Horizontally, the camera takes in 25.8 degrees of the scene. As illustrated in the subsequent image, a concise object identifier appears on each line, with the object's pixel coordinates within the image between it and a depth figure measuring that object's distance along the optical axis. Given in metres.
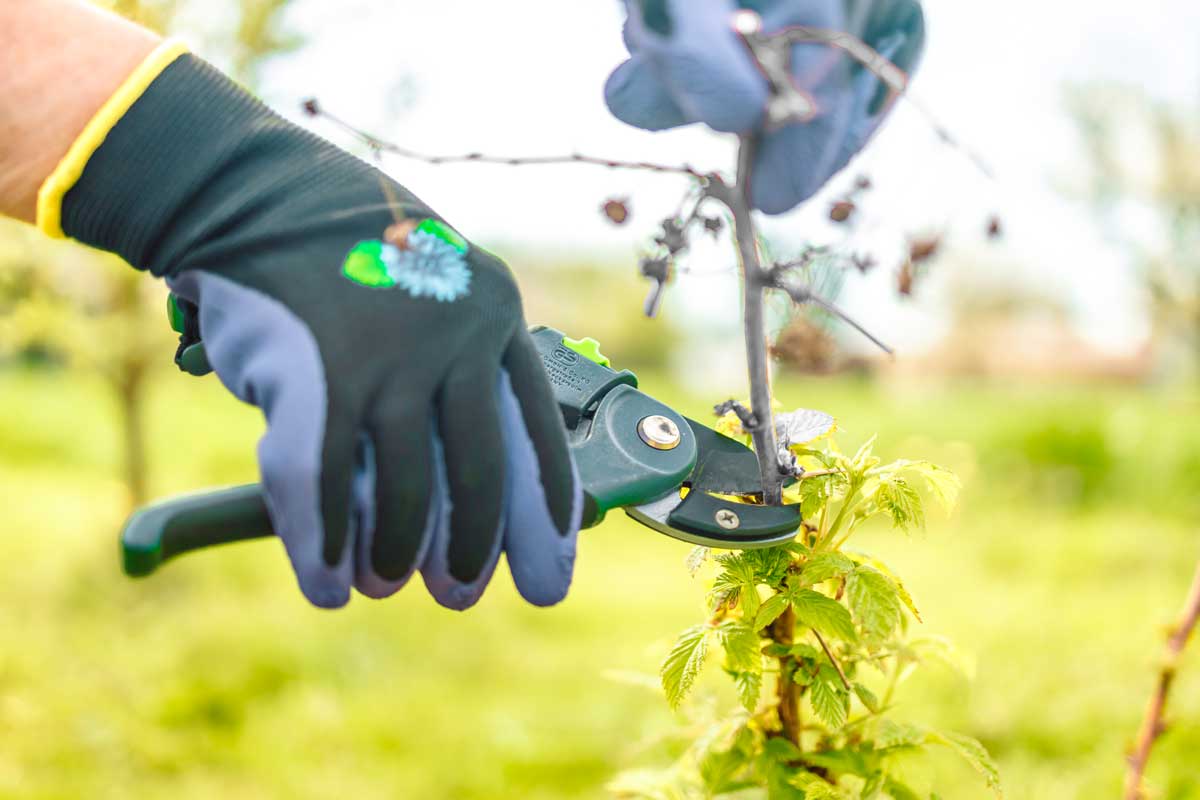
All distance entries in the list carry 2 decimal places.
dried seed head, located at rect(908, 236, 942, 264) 0.76
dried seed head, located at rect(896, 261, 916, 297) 0.76
